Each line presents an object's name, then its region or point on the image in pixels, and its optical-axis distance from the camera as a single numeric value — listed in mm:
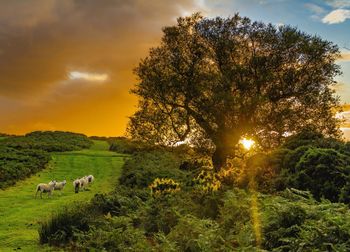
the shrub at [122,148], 67562
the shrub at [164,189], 19625
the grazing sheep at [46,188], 31125
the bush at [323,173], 13625
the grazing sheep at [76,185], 34375
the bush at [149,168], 33250
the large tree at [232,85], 28281
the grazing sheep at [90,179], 38356
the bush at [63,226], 16750
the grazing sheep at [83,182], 35300
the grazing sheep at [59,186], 33344
